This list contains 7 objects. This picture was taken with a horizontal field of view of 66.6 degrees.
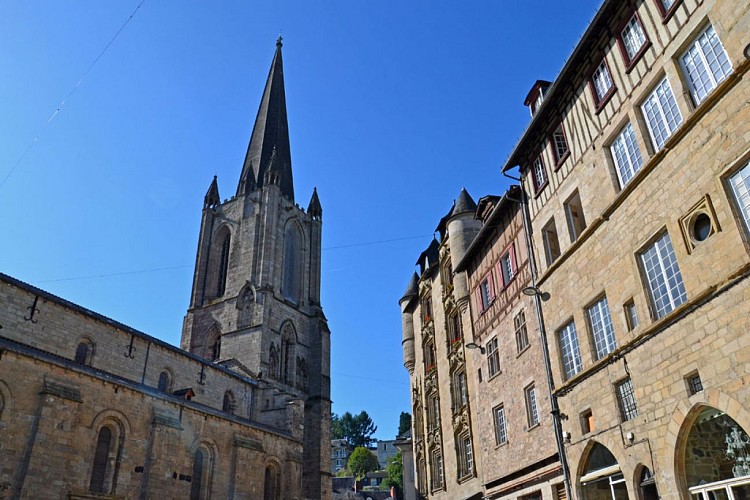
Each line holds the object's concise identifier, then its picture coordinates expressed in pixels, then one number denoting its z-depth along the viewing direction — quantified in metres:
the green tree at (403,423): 98.79
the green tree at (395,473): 76.50
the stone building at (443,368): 22.94
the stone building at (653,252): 9.88
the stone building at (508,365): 16.41
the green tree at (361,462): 95.00
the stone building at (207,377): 21.36
